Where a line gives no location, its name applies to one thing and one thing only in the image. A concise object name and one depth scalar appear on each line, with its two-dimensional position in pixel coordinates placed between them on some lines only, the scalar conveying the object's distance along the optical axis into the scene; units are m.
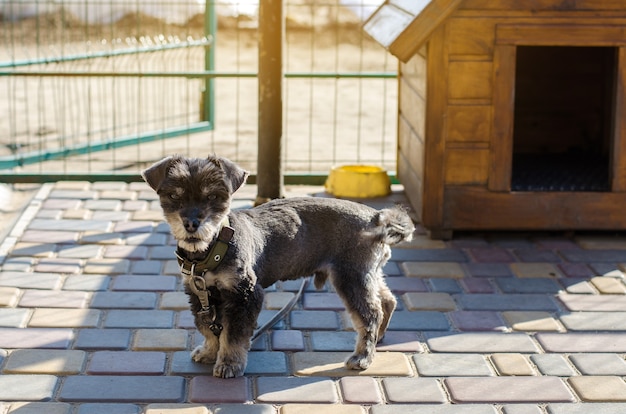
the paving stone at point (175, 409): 4.21
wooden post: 7.03
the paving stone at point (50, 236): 6.58
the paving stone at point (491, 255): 6.39
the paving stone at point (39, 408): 4.18
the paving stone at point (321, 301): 5.53
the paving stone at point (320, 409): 4.25
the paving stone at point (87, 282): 5.76
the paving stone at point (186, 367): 4.62
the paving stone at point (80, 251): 6.31
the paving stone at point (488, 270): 6.11
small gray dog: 4.22
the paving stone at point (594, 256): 6.40
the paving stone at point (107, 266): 6.05
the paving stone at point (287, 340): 4.95
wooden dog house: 6.44
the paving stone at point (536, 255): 6.41
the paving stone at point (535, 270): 6.11
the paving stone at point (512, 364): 4.68
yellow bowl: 7.63
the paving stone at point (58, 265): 6.04
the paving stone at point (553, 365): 4.68
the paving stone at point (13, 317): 5.18
